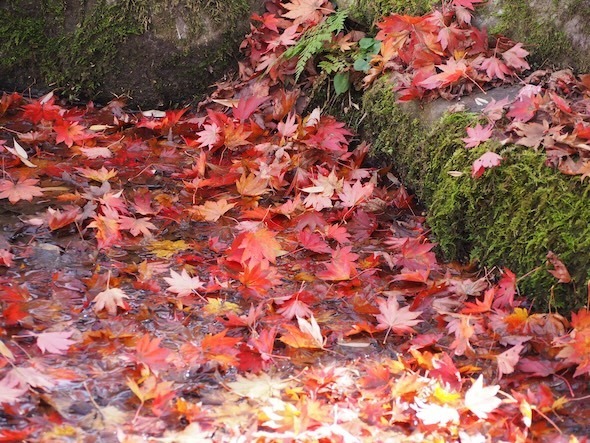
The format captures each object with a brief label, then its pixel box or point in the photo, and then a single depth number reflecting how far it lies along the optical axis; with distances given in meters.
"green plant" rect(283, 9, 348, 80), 7.60
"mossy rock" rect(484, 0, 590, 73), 6.62
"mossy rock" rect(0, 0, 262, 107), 8.62
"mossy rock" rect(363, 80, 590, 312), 5.21
